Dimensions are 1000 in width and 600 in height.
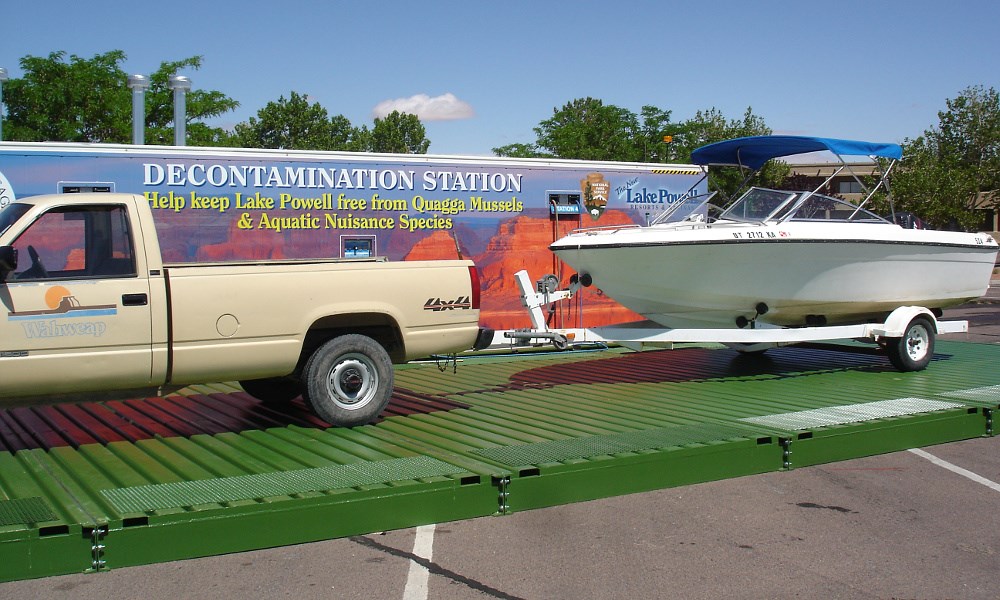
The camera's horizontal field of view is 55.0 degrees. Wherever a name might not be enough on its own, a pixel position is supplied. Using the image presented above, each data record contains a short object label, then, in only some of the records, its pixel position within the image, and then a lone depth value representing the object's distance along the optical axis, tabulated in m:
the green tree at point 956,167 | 42.16
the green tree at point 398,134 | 39.34
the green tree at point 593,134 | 39.62
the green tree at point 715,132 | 34.80
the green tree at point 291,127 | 35.22
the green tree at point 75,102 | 27.32
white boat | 10.19
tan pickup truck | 6.65
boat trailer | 9.87
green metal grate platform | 5.04
